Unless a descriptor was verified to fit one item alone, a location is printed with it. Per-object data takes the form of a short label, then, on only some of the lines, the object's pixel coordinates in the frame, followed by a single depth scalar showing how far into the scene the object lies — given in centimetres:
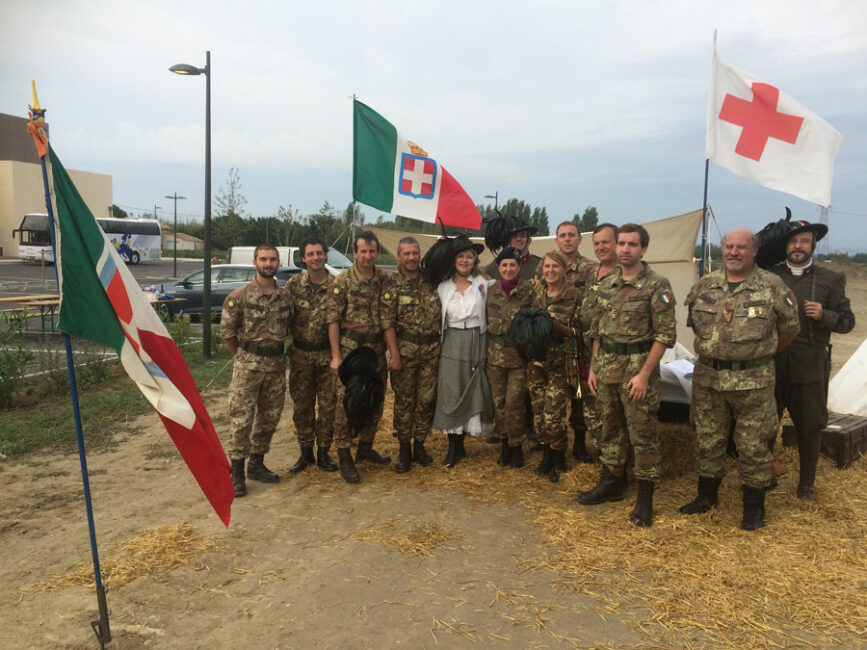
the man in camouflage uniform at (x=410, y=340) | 499
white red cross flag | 490
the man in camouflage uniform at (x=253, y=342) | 466
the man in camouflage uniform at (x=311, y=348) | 490
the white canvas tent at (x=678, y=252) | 779
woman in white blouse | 507
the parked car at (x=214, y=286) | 1398
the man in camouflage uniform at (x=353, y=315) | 482
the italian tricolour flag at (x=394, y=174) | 596
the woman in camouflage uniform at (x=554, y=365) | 474
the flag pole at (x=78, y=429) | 257
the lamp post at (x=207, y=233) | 937
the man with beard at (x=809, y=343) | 429
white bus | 3484
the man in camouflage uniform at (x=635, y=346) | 398
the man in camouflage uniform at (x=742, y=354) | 383
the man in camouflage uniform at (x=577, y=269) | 491
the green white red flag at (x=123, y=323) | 263
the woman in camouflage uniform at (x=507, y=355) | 493
